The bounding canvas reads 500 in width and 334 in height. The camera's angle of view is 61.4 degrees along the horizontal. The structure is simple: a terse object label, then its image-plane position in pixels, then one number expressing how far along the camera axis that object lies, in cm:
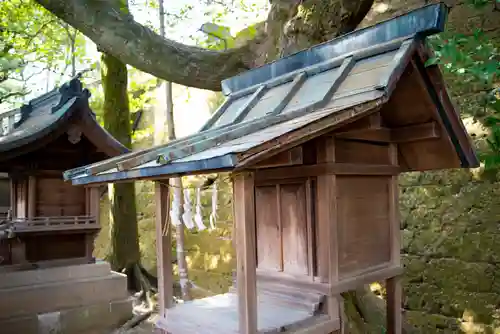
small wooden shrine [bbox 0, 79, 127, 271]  715
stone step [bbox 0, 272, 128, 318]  695
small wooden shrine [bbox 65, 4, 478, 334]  295
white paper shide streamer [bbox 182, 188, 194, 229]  332
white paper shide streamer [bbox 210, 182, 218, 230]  324
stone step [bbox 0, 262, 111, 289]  706
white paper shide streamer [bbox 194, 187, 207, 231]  321
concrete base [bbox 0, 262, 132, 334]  700
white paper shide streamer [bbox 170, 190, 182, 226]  350
